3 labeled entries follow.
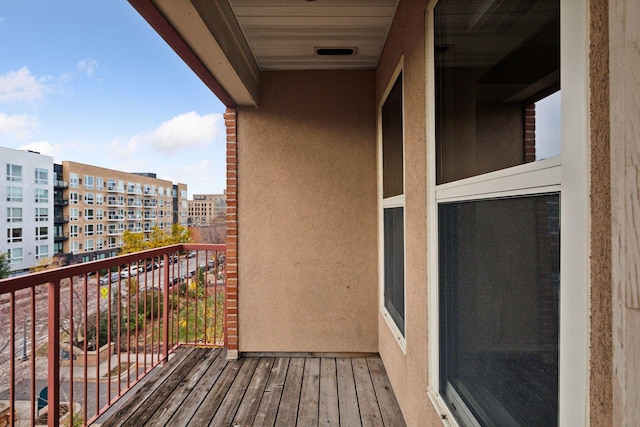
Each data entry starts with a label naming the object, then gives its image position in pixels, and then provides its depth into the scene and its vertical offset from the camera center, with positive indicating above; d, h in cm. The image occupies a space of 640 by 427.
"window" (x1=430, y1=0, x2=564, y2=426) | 75 +1
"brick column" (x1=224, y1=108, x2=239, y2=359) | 306 -13
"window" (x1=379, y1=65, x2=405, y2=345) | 223 +8
